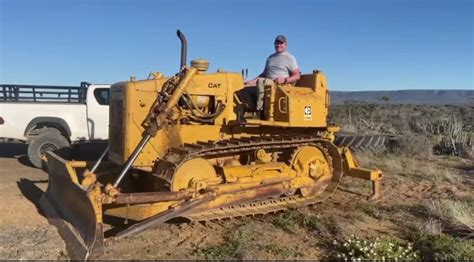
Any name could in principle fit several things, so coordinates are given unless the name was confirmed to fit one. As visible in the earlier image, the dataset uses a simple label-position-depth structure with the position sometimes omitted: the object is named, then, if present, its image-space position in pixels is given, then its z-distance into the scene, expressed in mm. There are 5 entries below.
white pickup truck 11875
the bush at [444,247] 5352
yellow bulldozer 6289
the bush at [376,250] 5391
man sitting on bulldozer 8191
